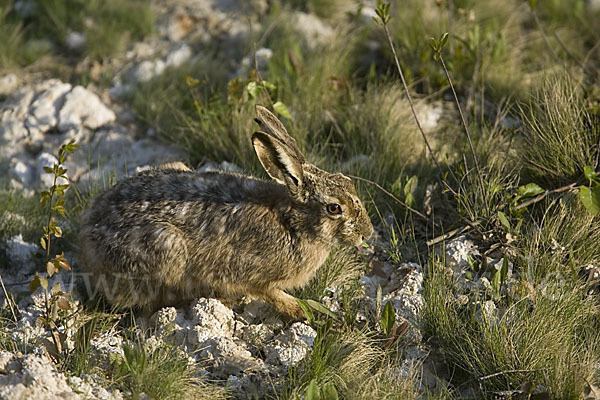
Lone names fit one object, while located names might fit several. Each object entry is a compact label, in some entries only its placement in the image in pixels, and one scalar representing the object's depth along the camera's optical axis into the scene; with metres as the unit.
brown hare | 9.23
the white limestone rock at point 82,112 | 13.17
